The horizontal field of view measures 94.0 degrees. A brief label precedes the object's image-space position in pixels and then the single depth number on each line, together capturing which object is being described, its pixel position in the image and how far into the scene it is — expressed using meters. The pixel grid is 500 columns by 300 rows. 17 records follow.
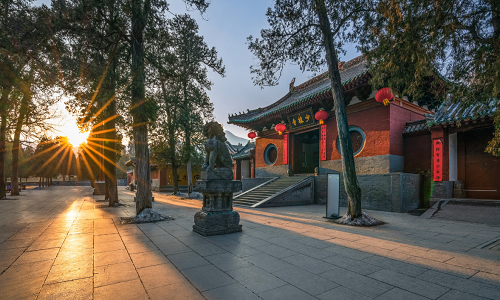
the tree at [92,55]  5.95
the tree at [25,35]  5.56
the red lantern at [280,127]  13.74
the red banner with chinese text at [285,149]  14.15
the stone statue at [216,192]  4.85
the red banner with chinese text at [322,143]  11.91
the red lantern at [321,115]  11.50
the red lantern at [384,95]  8.51
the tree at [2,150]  12.80
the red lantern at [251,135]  16.07
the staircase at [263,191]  10.98
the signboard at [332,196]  6.85
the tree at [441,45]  3.95
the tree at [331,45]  6.28
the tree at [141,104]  6.51
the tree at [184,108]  7.56
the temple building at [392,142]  8.55
